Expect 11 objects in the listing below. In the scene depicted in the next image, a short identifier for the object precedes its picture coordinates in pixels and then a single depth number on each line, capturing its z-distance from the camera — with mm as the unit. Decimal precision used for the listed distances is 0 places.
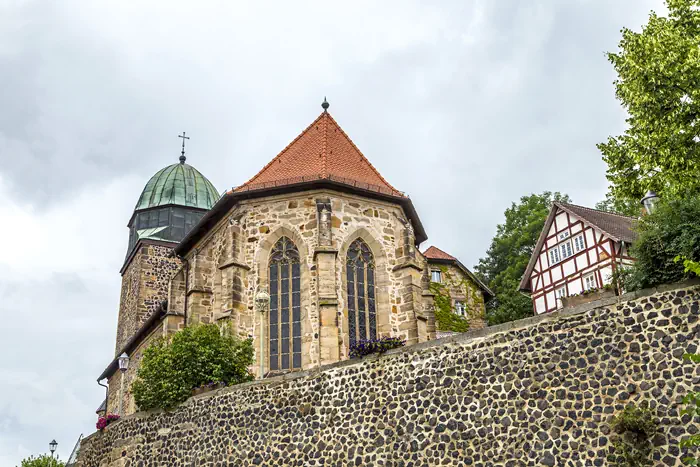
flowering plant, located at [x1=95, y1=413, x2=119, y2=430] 20728
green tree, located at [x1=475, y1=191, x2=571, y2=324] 34844
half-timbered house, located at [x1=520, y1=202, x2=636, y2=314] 25625
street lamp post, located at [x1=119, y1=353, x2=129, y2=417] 22153
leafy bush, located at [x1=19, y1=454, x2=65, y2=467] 41894
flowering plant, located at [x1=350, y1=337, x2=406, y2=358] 14594
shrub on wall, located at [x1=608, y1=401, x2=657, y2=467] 10312
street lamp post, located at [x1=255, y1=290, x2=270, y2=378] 17328
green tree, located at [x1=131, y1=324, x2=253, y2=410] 17578
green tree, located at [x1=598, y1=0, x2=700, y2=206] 15688
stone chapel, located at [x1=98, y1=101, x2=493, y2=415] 20984
